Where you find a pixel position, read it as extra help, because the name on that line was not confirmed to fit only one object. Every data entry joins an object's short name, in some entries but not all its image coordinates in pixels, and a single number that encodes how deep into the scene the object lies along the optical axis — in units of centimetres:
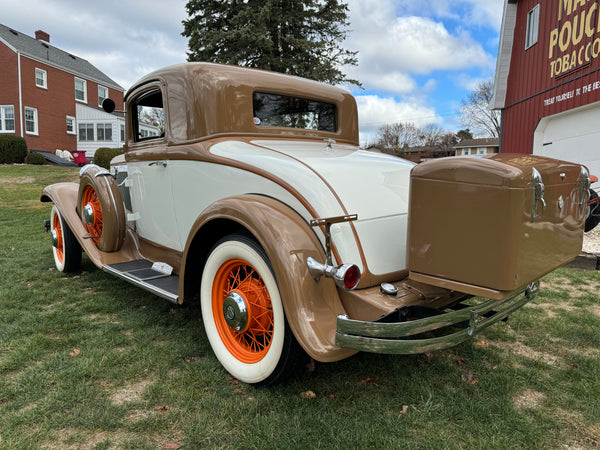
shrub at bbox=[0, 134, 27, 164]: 1886
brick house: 2219
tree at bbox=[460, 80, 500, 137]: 3766
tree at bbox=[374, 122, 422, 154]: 5084
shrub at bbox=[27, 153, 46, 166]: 1973
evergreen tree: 1541
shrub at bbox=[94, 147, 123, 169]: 1825
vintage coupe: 187
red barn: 838
